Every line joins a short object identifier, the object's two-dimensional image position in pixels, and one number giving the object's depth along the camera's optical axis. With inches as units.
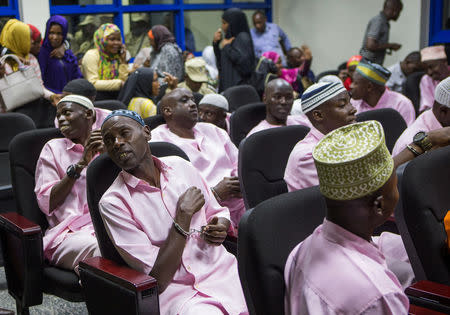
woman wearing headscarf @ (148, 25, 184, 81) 219.5
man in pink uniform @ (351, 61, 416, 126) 159.3
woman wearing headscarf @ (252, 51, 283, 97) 240.2
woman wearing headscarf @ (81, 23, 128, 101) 192.9
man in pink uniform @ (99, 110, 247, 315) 71.8
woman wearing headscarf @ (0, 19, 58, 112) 176.7
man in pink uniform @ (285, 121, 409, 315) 45.4
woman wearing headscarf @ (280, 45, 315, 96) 258.8
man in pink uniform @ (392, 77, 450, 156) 96.2
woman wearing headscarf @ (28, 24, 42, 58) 185.6
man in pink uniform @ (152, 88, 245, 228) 119.4
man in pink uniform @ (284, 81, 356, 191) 102.0
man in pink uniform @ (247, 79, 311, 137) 141.9
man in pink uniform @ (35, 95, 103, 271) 95.7
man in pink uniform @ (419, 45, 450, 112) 206.9
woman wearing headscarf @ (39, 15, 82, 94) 187.9
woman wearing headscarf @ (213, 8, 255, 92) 233.9
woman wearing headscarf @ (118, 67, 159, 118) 178.8
